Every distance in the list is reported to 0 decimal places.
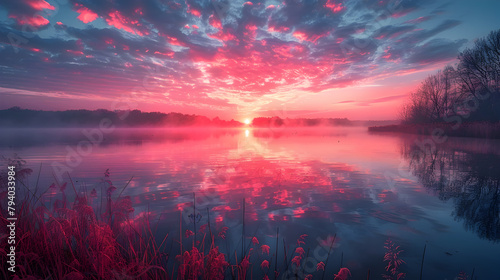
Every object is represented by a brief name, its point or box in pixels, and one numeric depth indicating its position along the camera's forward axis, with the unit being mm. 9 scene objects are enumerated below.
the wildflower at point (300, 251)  4188
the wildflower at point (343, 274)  3035
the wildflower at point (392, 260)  3976
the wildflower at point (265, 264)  3843
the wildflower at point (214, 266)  3088
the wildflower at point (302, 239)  4945
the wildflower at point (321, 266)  3765
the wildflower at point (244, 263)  3195
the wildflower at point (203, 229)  5256
